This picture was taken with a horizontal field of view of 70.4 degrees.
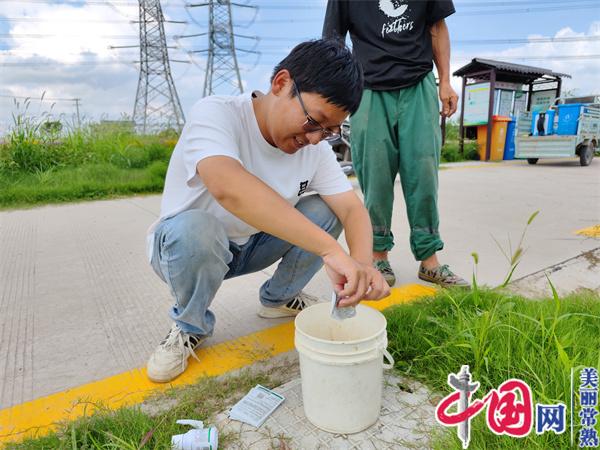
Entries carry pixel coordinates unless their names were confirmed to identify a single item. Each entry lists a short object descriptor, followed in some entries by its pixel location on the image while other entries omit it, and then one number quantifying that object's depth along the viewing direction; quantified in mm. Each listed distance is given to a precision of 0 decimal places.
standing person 2137
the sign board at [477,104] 9445
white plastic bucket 1085
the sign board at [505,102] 9797
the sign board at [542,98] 10648
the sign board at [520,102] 10336
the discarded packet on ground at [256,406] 1234
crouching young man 1171
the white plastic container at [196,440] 1096
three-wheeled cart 7559
